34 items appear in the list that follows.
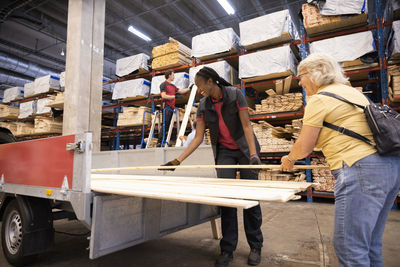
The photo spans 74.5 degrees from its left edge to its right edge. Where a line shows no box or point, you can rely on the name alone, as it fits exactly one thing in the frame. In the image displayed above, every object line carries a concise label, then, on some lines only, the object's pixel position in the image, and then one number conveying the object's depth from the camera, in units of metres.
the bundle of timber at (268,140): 6.54
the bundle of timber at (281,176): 6.50
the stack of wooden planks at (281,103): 6.59
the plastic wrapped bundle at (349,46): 5.83
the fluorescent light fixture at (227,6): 9.84
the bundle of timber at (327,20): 6.06
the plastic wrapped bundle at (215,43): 7.46
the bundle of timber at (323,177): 6.16
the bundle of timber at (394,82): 5.40
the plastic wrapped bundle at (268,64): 6.52
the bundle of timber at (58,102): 10.35
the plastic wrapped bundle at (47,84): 11.28
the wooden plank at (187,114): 5.40
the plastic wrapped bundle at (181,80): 8.26
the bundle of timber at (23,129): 12.16
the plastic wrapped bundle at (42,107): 11.35
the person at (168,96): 7.11
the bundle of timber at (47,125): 11.30
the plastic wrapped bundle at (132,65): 9.26
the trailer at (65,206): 1.90
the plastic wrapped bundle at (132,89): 9.05
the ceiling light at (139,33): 12.20
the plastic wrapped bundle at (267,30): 6.61
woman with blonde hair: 1.44
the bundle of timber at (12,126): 12.89
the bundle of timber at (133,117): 9.02
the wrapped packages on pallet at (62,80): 10.97
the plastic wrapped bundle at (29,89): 12.08
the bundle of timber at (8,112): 13.02
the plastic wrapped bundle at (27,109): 11.87
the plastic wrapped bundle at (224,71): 7.36
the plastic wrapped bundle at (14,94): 13.04
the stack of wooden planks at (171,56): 8.63
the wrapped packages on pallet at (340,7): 5.85
